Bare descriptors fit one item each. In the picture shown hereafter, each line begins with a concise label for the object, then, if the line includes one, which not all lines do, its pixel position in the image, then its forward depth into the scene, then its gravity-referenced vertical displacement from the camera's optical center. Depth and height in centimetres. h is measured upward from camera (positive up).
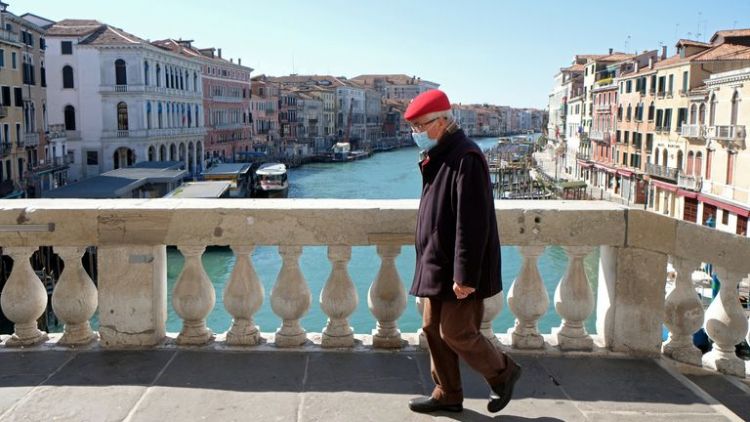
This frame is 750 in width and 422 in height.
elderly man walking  233 -41
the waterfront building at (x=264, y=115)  7131 +113
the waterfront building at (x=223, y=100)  5694 +212
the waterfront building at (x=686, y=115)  3017 +57
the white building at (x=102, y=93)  4181 +185
